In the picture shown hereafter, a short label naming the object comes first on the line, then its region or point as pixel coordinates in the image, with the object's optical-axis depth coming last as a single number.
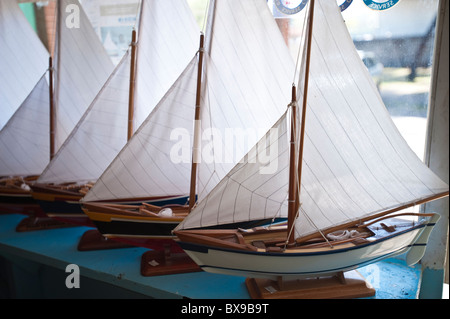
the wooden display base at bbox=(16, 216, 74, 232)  1.84
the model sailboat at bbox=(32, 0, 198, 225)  1.56
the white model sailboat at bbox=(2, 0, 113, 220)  1.70
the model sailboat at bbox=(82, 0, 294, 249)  1.40
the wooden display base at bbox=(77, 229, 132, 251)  1.63
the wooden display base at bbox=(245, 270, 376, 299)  1.25
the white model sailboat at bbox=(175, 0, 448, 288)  1.19
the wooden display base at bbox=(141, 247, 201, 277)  1.43
